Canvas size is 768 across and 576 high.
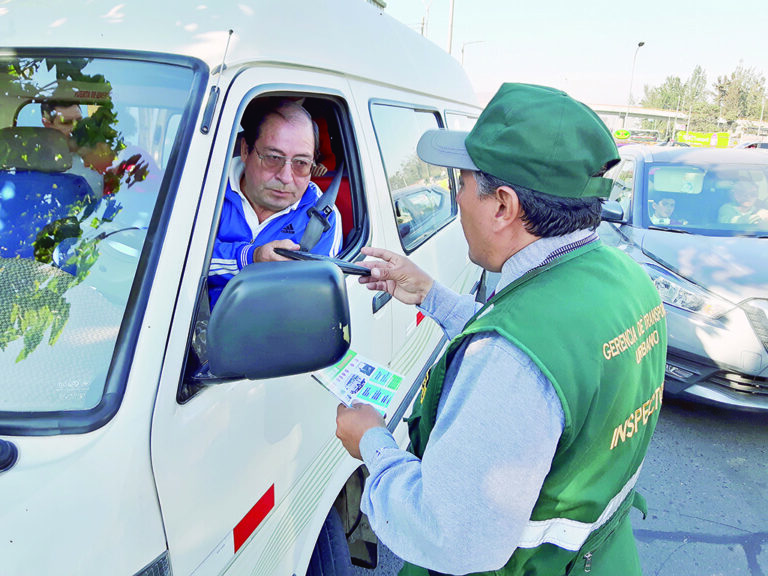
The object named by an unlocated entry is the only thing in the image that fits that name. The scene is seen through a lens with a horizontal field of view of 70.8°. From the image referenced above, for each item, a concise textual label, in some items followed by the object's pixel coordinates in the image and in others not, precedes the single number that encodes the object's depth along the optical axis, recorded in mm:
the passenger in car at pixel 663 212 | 4539
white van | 995
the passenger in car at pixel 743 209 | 4473
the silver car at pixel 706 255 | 3602
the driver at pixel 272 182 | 2020
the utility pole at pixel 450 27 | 26750
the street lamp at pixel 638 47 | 50622
